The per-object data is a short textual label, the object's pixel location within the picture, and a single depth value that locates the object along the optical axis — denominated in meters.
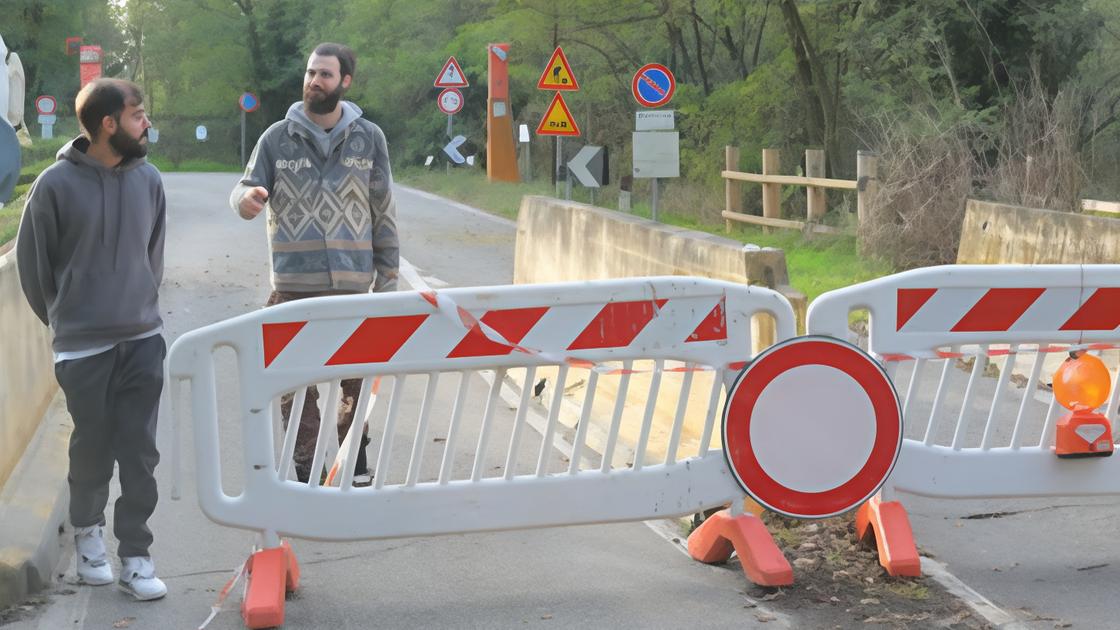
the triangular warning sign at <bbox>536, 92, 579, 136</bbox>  26.62
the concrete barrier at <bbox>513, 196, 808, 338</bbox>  7.15
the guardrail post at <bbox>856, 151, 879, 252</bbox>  19.48
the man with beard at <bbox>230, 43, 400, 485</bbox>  6.84
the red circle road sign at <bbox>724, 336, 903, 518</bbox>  5.79
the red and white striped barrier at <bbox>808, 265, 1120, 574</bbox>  5.95
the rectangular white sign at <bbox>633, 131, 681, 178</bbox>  17.38
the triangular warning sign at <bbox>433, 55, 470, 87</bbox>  37.78
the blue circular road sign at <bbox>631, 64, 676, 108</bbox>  21.05
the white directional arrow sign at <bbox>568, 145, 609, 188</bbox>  23.17
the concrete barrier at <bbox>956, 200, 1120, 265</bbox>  10.29
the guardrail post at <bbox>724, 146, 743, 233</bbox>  27.11
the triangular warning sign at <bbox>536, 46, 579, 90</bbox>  25.69
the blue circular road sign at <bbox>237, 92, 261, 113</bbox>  67.38
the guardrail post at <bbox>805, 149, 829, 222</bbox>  23.27
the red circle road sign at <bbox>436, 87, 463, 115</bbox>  40.47
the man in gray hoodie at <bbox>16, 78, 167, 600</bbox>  5.51
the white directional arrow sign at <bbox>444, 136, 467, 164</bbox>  42.55
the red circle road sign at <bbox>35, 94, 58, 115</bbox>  52.46
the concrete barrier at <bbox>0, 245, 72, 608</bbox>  5.64
